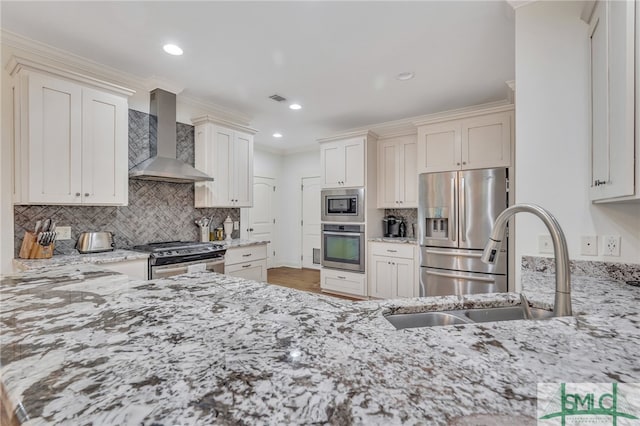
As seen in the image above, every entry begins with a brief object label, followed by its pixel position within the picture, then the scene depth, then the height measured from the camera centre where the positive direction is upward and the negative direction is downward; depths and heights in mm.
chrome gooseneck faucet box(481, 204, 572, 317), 1003 -165
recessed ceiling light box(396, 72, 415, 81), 2953 +1404
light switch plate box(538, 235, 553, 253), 1719 -188
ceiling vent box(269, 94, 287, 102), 3521 +1404
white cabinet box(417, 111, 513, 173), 3301 +840
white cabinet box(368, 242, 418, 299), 3877 -799
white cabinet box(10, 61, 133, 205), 2188 +586
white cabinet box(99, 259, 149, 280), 2416 -466
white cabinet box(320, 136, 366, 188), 4328 +765
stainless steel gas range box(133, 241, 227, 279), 2672 -448
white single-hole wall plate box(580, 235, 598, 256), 1620 -183
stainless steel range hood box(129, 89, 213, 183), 3012 +719
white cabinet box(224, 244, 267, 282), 3418 -612
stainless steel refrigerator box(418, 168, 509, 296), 3256 -190
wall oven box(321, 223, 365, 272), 4297 -524
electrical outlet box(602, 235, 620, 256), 1570 -176
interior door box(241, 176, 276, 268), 6008 -54
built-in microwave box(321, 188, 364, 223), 4316 +114
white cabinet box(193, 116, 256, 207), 3580 +652
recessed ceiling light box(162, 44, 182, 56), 2455 +1398
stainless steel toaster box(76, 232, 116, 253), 2586 -271
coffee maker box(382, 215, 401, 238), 4586 -229
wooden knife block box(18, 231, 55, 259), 2287 -287
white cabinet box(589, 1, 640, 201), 1171 +502
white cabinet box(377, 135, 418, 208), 4305 +596
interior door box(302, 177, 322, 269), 6184 -209
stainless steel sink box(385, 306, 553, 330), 1071 -401
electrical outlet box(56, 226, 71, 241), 2525 -179
